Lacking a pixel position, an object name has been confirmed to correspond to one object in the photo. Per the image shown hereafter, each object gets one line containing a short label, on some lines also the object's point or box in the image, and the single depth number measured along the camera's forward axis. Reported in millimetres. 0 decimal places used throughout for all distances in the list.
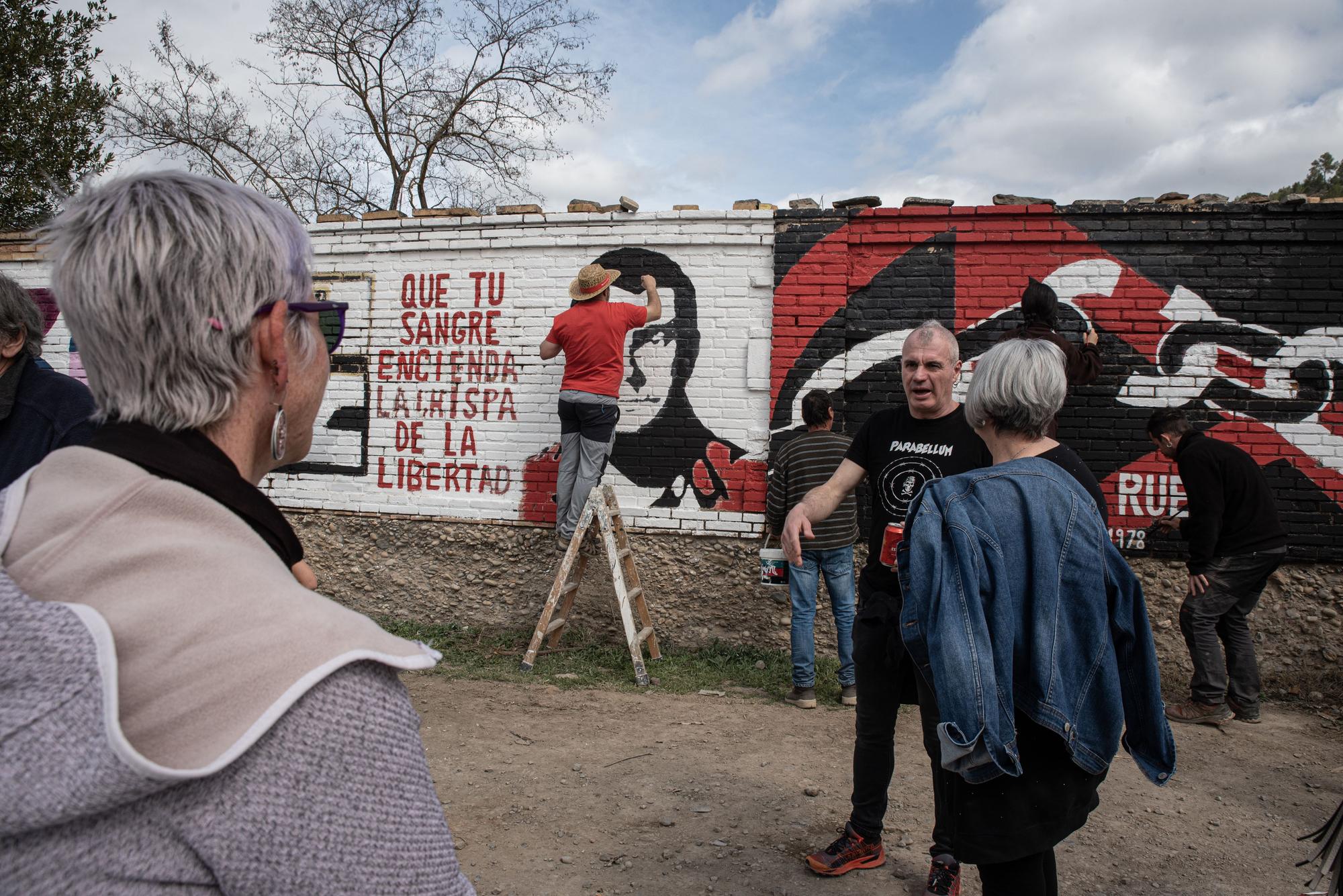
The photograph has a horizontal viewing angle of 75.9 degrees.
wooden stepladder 6020
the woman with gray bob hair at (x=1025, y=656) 2217
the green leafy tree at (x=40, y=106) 12617
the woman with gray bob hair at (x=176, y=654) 790
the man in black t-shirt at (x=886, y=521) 3268
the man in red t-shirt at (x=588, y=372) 6383
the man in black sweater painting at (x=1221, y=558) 5477
